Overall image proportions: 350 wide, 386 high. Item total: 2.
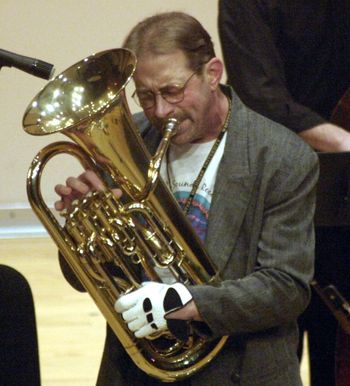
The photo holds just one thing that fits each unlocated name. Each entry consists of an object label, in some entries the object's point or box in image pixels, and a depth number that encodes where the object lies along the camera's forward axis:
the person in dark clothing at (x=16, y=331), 8.13
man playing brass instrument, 8.29
